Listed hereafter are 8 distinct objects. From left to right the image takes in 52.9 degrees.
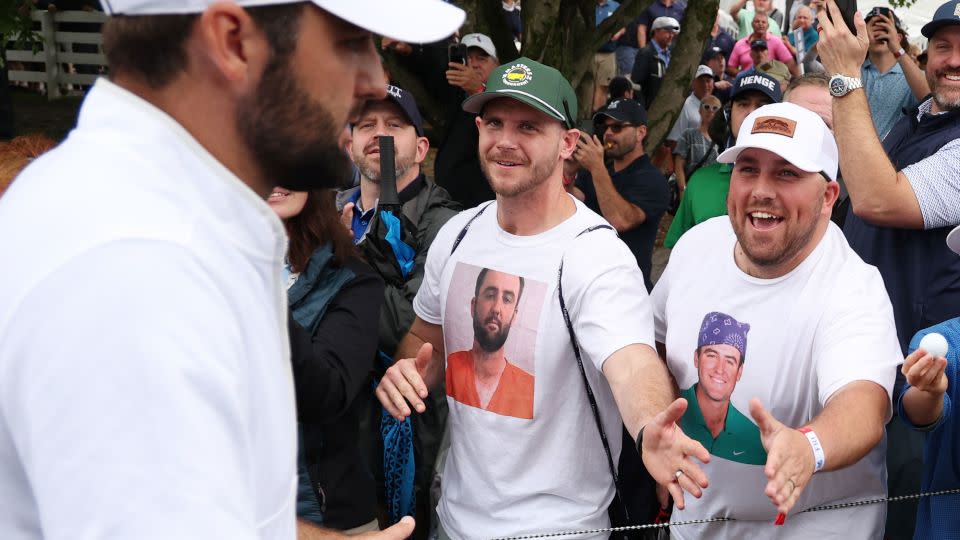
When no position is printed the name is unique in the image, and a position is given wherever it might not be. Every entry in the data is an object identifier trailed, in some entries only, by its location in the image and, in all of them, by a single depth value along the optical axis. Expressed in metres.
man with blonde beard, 2.64
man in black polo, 5.14
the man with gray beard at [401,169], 3.91
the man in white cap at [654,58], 10.95
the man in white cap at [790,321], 2.42
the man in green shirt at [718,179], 4.75
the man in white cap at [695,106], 9.66
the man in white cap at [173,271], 0.80
